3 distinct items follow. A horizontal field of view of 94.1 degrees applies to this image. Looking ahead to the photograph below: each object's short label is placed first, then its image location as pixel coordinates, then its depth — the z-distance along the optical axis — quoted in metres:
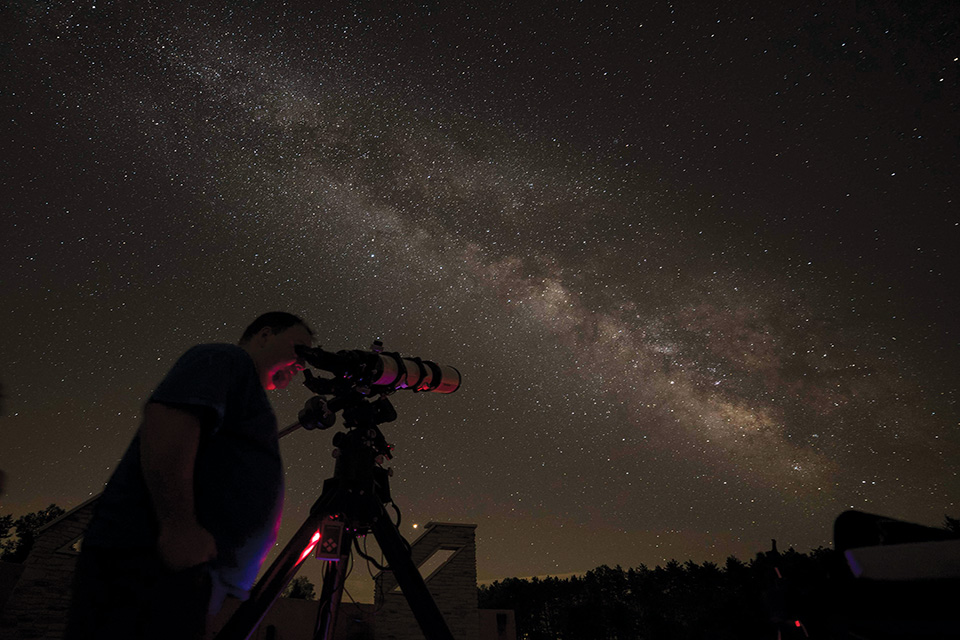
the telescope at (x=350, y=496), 1.58
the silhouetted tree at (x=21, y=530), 28.72
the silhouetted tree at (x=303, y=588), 26.72
